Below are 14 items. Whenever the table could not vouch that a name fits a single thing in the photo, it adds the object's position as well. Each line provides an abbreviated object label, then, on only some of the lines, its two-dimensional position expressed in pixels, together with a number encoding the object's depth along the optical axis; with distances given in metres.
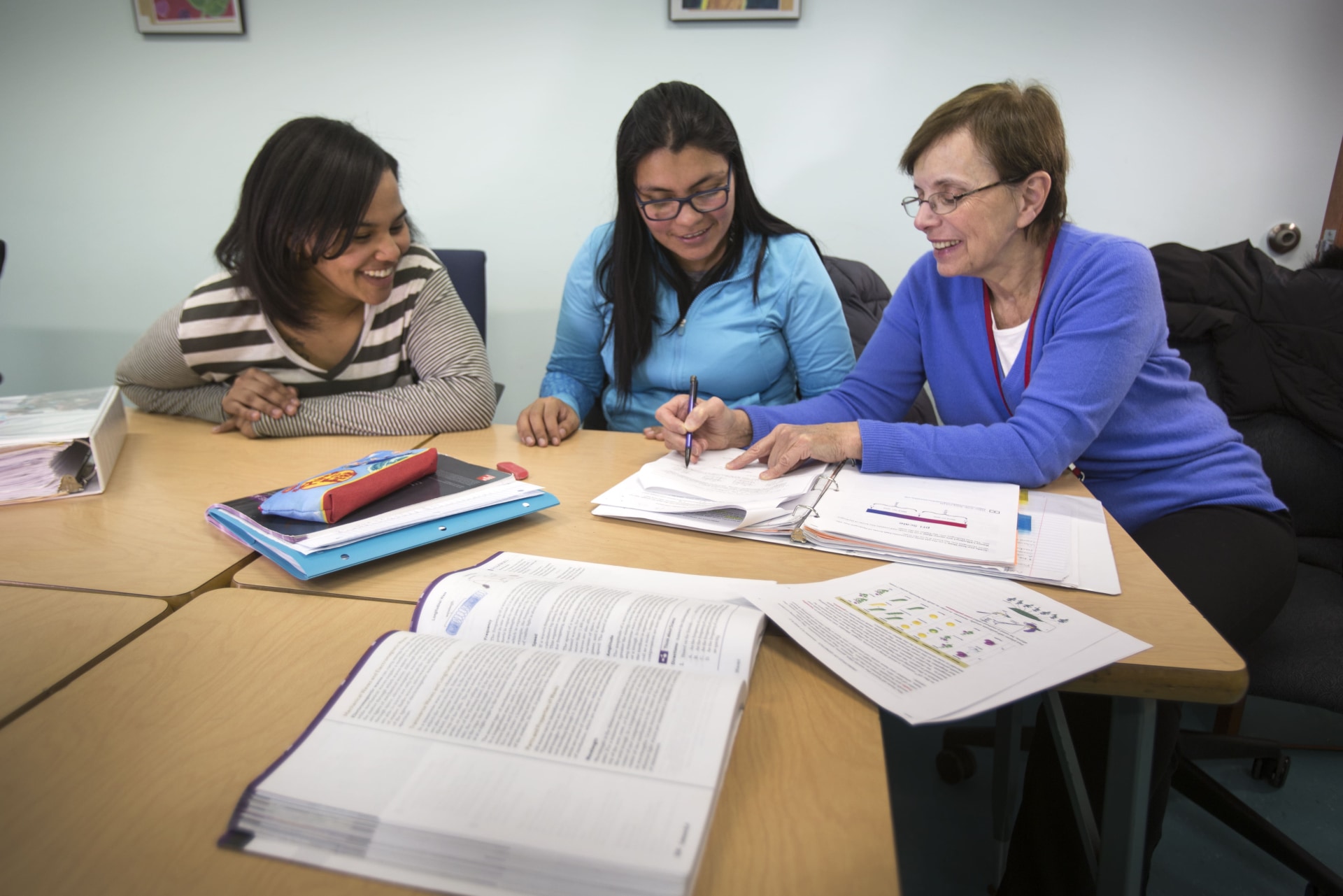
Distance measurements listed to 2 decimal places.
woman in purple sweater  1.04
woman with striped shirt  1.38
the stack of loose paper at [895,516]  0.82
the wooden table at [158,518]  0.82
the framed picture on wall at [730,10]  2.17
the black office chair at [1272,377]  1.48
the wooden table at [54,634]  0.62
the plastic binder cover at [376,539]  0.79
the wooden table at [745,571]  0.63
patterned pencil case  0.85
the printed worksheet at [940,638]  0.58
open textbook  0.43
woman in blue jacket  1.57
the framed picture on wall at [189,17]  2.42
